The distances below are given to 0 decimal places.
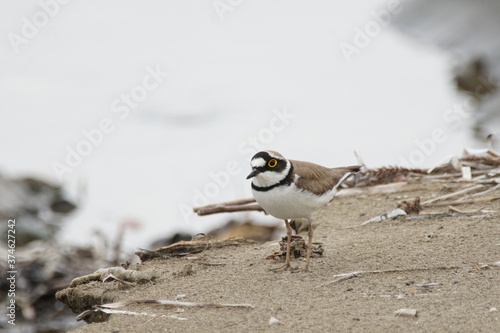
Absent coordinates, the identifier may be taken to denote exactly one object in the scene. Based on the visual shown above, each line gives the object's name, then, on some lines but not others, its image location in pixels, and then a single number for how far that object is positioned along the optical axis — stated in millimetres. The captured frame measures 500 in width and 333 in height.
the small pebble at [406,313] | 8430
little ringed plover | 10641
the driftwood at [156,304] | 9164
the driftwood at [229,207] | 13031
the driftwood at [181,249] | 11672
